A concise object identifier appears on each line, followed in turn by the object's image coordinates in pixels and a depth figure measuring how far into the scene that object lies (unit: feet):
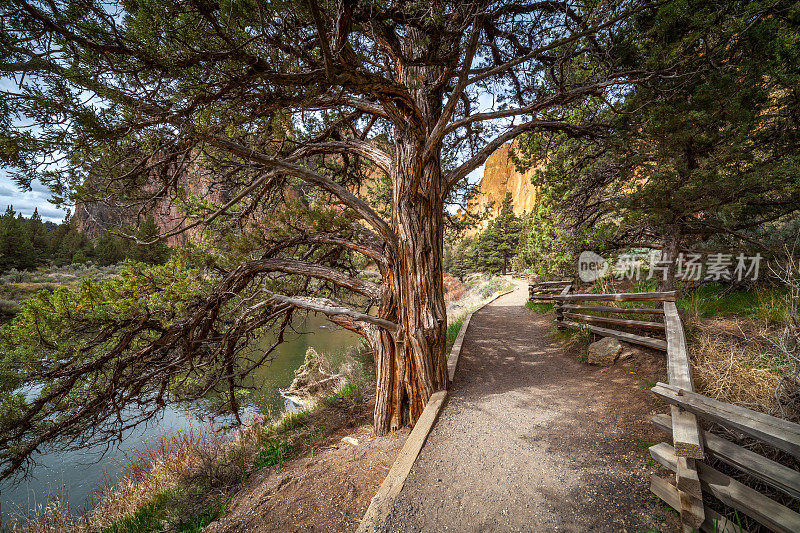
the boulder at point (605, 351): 16.78
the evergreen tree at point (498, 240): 98.89
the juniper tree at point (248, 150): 6.06
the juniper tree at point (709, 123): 12.10
